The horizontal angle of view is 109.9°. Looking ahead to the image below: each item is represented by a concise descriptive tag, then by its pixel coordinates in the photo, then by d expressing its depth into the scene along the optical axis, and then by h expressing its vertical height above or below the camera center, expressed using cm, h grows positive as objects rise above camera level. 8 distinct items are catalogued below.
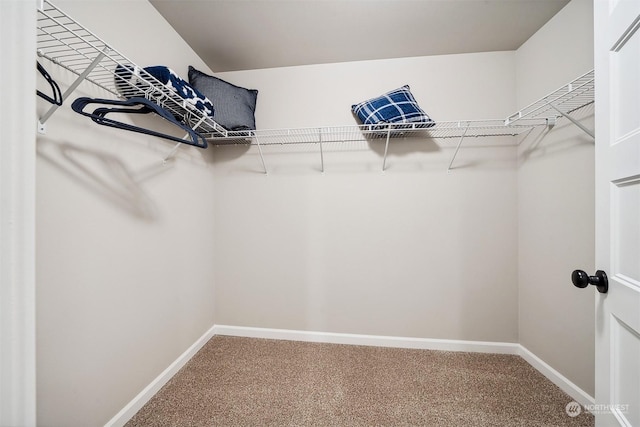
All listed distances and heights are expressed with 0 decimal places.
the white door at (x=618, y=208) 60 +1
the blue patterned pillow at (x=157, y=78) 100 +61
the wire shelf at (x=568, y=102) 113 +61
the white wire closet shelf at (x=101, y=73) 79 +60
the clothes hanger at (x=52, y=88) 74 +44
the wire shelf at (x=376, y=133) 150 +58
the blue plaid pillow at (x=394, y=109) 146 +69
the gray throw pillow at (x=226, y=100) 151 +80
